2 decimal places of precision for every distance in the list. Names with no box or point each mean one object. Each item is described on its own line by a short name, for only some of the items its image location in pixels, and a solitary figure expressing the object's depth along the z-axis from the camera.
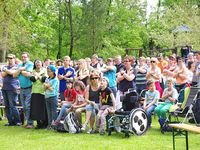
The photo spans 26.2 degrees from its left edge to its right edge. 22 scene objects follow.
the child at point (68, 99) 10.04
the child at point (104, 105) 9.41
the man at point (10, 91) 10.79
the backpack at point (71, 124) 9.70
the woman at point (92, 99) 9.75
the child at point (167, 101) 9.45
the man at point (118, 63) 13.06
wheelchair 8.93
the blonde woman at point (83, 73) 11.53
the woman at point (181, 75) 10.91
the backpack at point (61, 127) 9.80
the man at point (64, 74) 11.29
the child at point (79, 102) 9.94
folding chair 9.23
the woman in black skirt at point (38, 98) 10.34
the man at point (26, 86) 10.50
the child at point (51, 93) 10.07
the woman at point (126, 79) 11.16
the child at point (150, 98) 9.68
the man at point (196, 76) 10.98
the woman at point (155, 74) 11.11
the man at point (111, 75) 11.47
